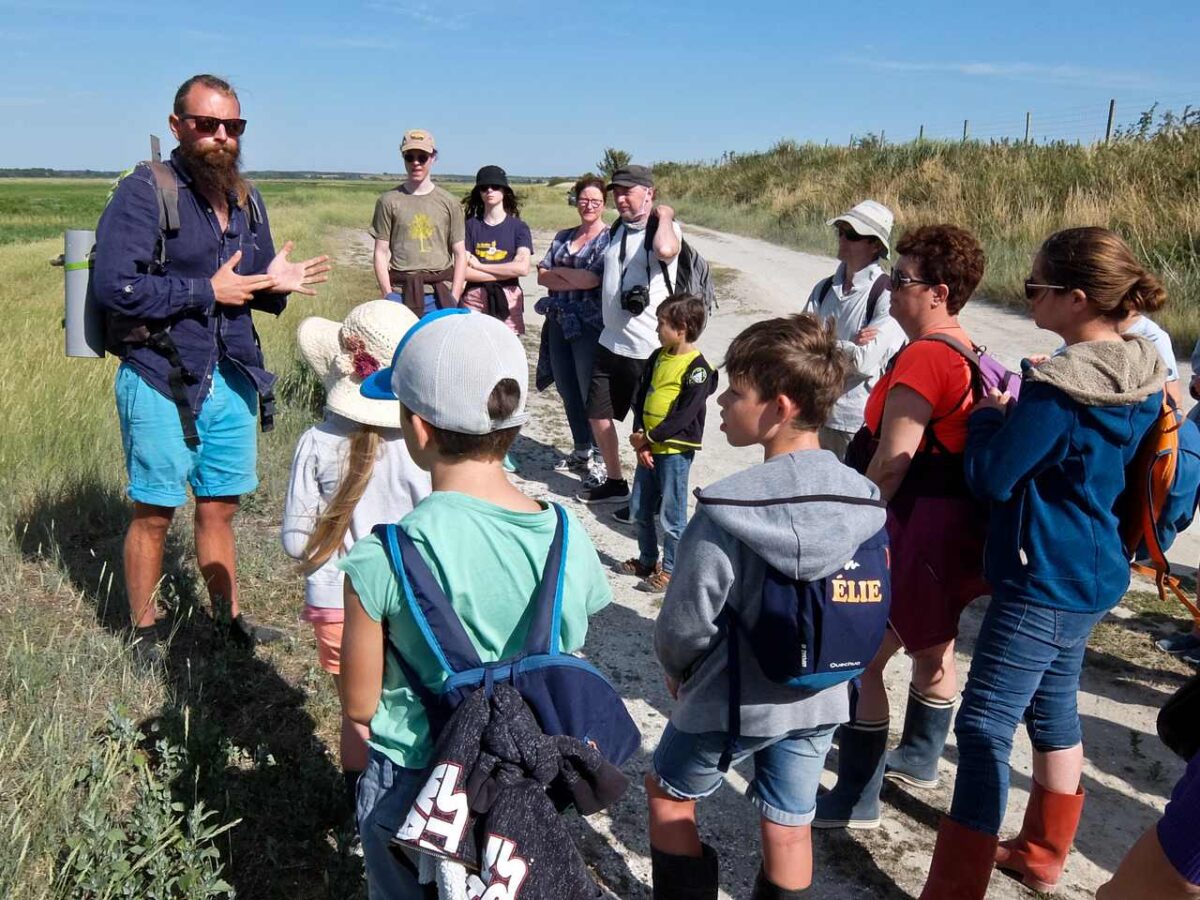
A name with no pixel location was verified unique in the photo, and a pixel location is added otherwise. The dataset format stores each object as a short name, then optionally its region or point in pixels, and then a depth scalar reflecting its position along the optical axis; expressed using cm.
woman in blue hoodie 227
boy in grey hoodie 204
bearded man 326
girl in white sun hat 252
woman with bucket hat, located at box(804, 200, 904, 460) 387
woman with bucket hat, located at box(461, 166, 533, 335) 696
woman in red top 262
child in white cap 168
